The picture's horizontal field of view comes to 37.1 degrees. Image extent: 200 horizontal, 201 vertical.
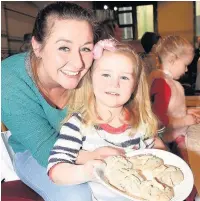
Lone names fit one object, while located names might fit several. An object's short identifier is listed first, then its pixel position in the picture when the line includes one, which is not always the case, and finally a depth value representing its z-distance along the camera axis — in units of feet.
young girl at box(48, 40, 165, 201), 3.07
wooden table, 3.26
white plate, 2.49
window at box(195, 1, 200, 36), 23.61
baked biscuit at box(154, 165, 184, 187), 2.67
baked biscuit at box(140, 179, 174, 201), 2.46
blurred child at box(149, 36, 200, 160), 5.68
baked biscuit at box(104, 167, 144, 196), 2.55
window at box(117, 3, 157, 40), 24.80
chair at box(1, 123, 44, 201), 3.50
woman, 3.38
